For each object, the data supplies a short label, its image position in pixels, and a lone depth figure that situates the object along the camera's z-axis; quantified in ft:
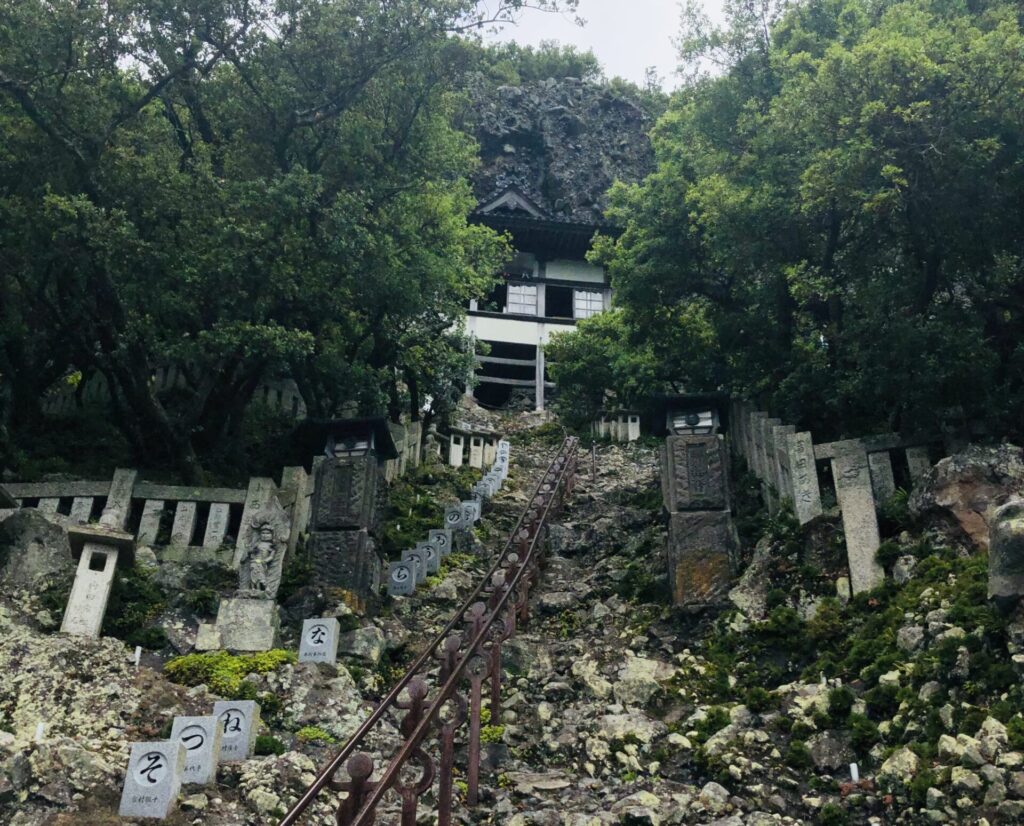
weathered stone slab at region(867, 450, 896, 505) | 40.34
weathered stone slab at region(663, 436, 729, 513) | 42.55
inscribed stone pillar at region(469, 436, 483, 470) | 72.69
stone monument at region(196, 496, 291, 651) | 36.19
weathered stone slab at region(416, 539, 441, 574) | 46.62
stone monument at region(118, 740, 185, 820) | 24.06
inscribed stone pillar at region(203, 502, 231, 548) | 44.96
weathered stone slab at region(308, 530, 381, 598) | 41.96
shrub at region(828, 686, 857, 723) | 30.19
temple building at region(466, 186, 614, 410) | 118.42
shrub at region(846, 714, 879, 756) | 28.42
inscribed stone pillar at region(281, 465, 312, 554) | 45.96
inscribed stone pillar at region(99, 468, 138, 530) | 44.65
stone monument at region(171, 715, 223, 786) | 25.85
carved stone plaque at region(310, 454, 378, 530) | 43.91
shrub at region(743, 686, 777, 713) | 32.01
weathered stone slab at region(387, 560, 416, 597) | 44.09
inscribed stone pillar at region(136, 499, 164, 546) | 45.06
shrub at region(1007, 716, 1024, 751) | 24.79
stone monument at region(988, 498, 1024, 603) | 28.53
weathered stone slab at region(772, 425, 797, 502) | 43.29
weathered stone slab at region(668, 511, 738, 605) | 39.99
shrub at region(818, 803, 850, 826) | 25.45
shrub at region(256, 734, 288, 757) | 28.71
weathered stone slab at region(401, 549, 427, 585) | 45.50
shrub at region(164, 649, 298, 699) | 33.27
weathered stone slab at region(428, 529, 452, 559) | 49.37
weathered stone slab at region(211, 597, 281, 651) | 36.14
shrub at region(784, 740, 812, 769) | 28.55
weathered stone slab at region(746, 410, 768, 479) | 48.93
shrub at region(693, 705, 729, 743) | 31.07
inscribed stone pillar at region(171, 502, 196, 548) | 44.78
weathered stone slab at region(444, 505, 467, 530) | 53.36
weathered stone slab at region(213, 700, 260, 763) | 27.58
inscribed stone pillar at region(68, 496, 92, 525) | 45.39
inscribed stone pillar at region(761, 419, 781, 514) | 45.19
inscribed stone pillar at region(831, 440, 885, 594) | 36.81
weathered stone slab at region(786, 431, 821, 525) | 41.09
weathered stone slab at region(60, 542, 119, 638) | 35.81
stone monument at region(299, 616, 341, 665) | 34.91
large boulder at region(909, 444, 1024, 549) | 35.47
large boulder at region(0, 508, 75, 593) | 37.62
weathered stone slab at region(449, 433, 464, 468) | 71.61
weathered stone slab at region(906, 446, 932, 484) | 40.45
